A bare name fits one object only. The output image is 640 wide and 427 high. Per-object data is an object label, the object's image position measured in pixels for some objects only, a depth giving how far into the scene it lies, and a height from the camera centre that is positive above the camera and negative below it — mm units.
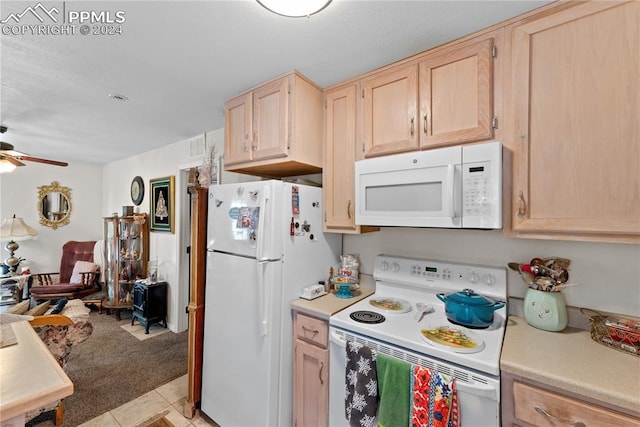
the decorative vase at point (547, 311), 1270 -475
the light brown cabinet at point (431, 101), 1312 +627
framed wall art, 3361 +135
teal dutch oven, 1327 -486
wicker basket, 1065 -521
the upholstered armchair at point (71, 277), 3738 -1009
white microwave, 1201 +133
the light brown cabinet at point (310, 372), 1488 -930
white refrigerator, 1571 -486
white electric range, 1024 -573
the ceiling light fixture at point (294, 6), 1043 +836
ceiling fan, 2453 +560
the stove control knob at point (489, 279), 1481 -369
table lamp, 3807 -305
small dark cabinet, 3250 -1128
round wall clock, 3953 +354
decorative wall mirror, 4422 +143
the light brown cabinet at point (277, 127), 1685 +597
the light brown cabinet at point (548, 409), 854 -672
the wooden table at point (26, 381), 795 -564
